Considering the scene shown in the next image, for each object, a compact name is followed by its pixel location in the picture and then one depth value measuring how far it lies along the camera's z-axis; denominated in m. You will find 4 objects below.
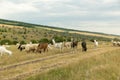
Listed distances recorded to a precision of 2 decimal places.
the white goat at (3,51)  35.75
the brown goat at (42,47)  41.01
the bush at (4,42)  88.00
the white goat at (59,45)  47.73
